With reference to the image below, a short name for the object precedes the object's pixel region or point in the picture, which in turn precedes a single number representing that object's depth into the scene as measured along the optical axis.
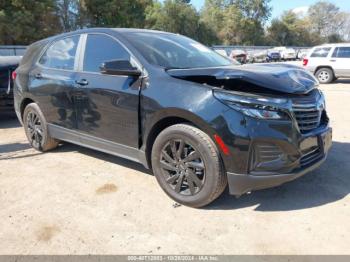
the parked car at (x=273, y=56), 41.28
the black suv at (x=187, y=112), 3.13
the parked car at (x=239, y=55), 27.06
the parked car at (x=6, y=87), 7.12
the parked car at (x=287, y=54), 44.53
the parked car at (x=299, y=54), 46.46
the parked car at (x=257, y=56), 36.73
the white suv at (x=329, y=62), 14.55
